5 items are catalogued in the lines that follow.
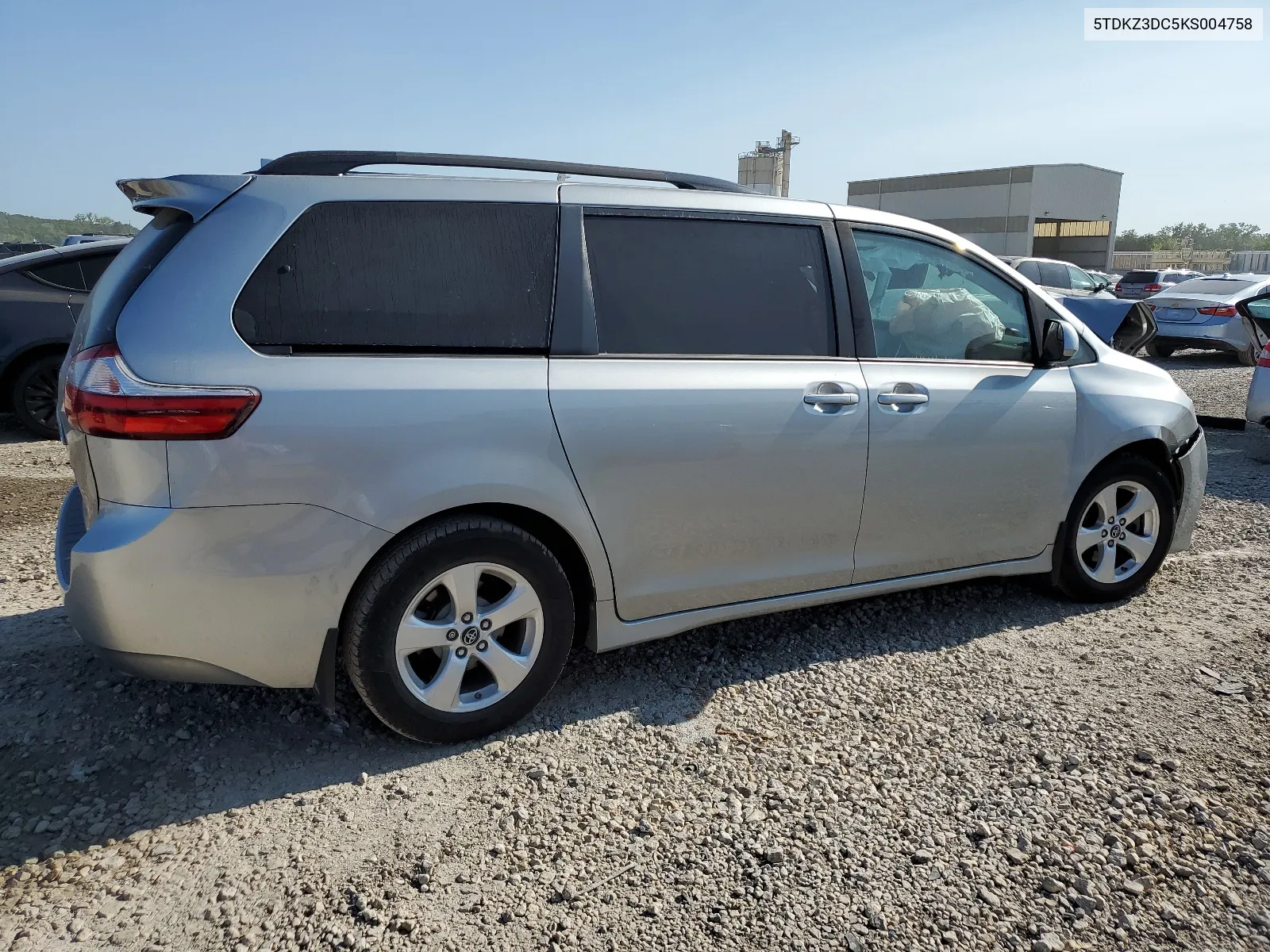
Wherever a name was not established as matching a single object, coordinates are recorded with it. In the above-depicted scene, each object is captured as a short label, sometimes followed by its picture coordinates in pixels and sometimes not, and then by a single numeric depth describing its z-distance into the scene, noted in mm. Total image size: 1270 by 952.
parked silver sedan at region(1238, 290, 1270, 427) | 7500
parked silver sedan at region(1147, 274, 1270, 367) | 14141
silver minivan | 2684
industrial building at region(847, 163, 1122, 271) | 62469
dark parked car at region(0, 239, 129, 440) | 7727
